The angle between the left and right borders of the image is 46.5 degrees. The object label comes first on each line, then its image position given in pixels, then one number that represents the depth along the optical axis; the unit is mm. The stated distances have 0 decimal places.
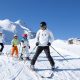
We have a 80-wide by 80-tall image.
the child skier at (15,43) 6654
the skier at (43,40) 4304
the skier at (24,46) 6003
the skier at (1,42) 7035
